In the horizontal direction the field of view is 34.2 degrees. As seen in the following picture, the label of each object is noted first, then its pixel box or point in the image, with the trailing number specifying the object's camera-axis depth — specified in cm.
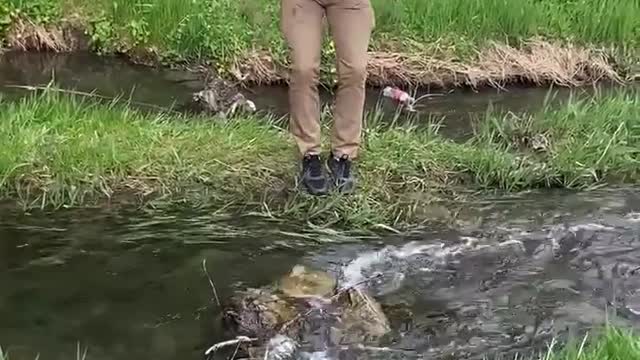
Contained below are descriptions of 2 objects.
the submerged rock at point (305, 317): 403
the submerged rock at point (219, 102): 729
